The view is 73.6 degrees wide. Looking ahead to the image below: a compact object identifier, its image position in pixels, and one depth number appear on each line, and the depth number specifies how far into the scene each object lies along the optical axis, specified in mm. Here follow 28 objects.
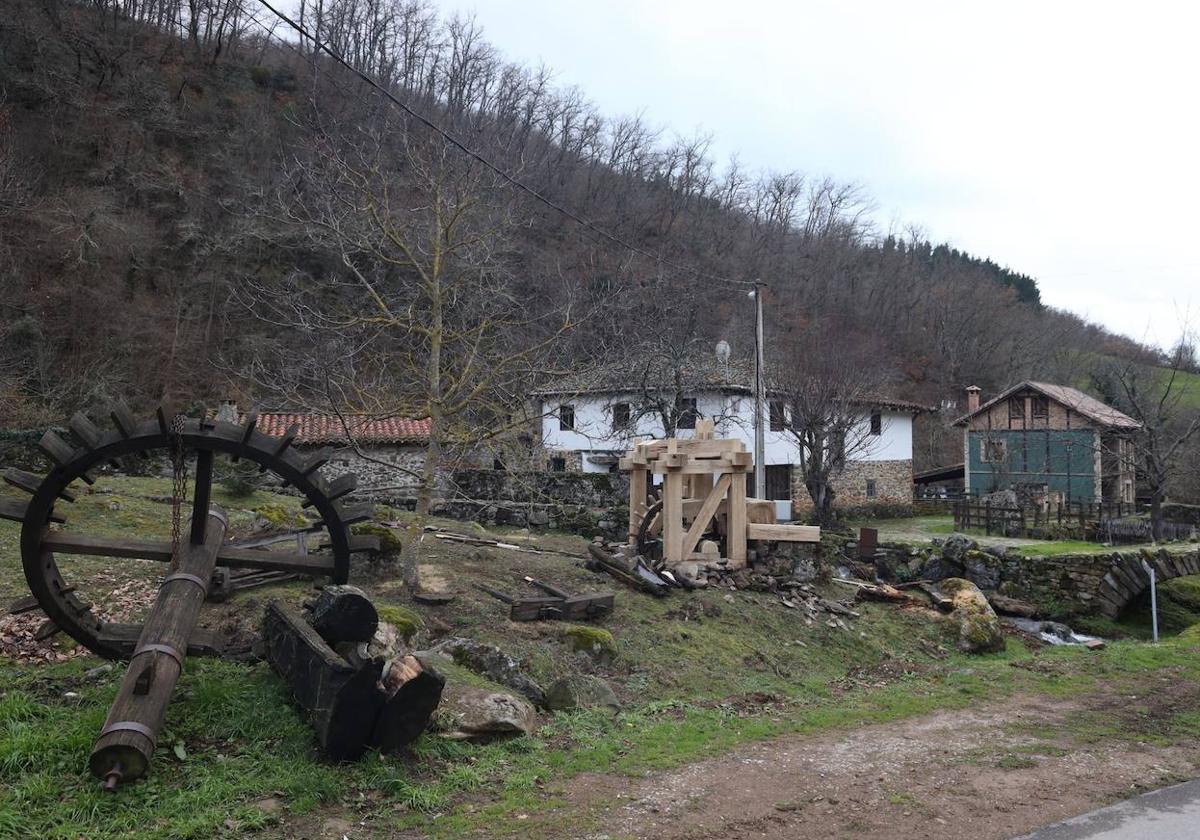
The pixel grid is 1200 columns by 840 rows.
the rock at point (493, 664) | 7137
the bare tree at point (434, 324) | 9797
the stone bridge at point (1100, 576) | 13656
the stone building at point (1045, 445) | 36281
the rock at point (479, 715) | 5852
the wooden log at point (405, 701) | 5109
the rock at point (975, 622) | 11758
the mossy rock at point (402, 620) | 7719
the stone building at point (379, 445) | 22797
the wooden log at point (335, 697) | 4992
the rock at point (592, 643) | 8734
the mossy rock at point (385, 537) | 10516
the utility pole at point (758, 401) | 20531
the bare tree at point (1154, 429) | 21219
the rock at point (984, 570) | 15273
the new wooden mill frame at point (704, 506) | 13219
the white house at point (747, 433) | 27531
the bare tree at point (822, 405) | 24859
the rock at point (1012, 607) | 14102
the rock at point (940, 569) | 15789
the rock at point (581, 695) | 7090
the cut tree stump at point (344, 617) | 5344
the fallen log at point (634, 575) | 12047
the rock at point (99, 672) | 6062
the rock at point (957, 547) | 15758
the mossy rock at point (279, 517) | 13065
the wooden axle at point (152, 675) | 4395
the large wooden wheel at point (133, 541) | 5559
